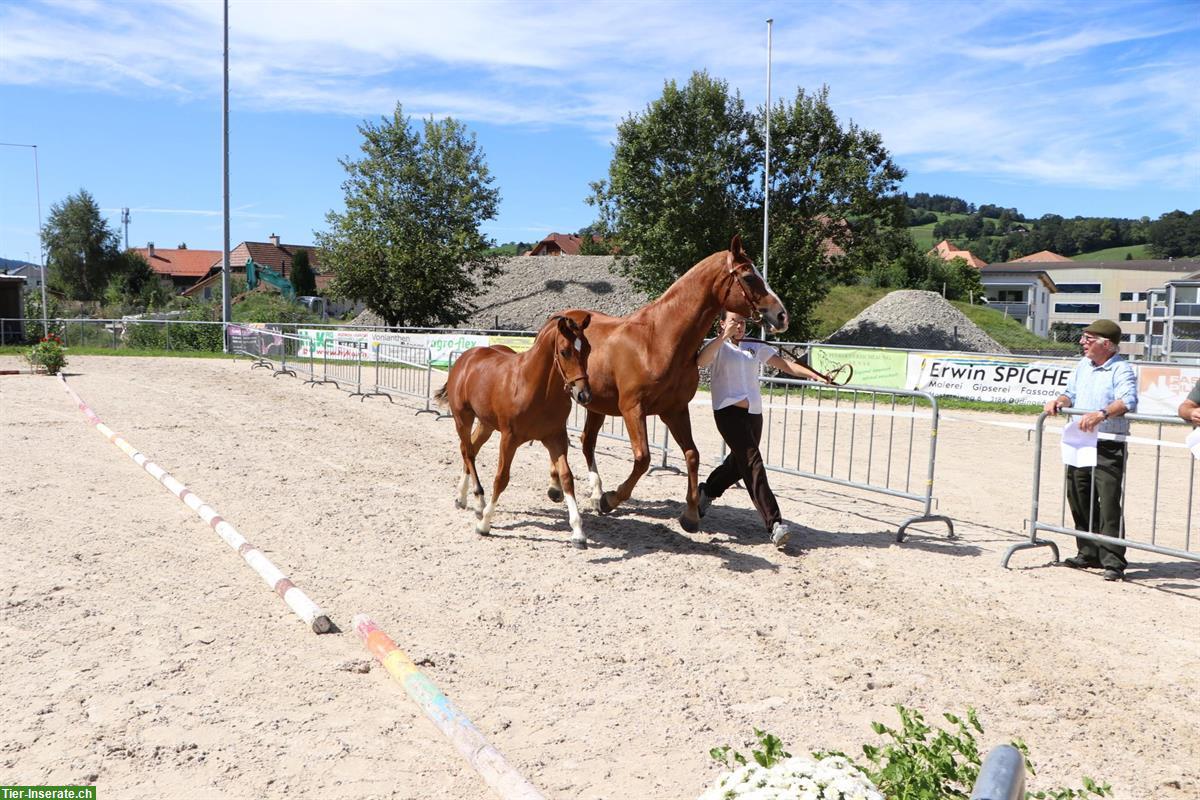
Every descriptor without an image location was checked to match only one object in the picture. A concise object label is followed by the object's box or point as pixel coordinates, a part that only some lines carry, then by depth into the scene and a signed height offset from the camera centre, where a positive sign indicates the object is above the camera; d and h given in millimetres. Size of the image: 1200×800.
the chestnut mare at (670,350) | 6516 -203
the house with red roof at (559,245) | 101150 +9366
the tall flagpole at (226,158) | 31609 +5665
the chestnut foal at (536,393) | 6266 -565
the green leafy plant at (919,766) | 2401 -1269
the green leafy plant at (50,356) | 21984 -1256
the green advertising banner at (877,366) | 21422 -863
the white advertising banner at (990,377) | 19156 -980
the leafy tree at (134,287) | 58894 +1698
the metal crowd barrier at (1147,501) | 6258 -1767
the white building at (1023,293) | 90688 +4706
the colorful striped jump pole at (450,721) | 3135 -1688
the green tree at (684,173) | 33281 +5986
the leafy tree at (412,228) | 43062 +4673
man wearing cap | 6312 -640
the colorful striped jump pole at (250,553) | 4895 -1699
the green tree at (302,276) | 71500 +3277
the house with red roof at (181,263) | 91000 +5210
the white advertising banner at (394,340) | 25047 -712
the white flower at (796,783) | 2131 -1150
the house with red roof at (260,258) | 83000 +5498
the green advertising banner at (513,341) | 23891 -574
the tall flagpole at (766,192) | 27984 +4501
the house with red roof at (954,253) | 124200 +12300
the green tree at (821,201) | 33000 +5095
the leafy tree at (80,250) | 61031 +4227
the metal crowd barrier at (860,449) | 7920 -1791
